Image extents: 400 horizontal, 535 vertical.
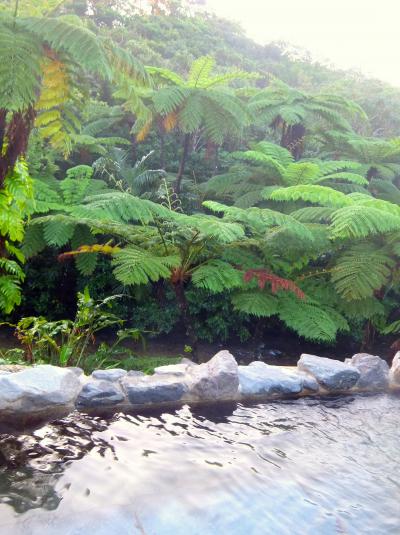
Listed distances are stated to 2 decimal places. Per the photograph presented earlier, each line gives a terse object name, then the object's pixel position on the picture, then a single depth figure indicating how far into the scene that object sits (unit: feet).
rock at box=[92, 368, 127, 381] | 10.43
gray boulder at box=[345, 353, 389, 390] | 12.83
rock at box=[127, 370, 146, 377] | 10.83
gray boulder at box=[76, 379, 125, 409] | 9.64
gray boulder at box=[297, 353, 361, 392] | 12.28
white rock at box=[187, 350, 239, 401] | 10.69
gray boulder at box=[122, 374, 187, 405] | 10.14
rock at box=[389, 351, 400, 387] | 13.26
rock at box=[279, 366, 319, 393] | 12.01
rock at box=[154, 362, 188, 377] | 11.04
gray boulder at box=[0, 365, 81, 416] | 8.85
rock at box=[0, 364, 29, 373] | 10.07
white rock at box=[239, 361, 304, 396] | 11.30
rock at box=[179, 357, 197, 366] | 12.02
